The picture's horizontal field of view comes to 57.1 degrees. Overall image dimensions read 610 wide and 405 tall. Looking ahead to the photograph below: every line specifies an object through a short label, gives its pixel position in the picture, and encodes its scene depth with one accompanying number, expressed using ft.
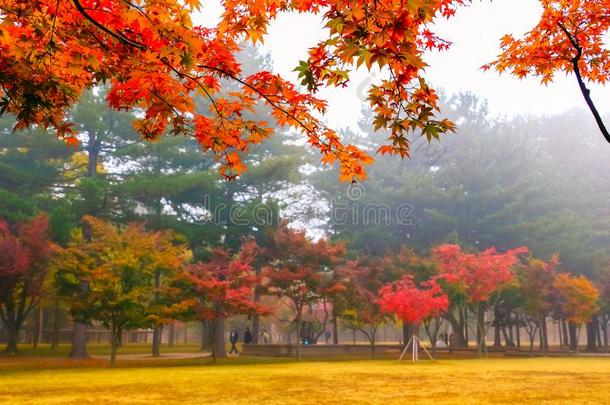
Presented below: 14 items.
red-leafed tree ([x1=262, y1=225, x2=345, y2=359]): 75.72
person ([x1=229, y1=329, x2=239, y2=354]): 95.50
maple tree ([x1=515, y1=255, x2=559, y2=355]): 89.35
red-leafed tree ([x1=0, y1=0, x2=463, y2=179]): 11.52
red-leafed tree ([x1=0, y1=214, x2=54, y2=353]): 64.34
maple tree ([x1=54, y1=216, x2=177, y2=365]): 63.46
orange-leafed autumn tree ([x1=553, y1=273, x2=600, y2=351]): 89.51
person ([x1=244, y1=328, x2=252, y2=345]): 94.91
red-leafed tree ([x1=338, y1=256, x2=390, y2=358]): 80.38
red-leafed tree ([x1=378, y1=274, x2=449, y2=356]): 73.82
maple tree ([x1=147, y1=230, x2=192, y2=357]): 66.69
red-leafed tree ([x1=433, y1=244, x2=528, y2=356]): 79.87
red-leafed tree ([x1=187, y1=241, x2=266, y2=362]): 68.39
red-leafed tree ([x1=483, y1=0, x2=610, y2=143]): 20.59
